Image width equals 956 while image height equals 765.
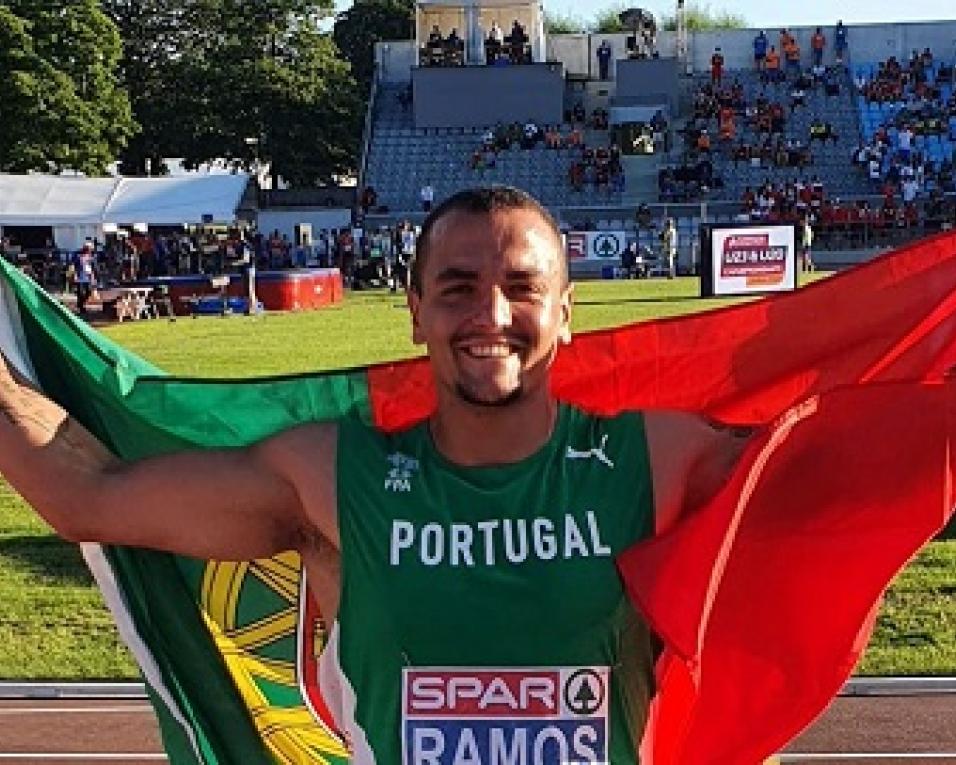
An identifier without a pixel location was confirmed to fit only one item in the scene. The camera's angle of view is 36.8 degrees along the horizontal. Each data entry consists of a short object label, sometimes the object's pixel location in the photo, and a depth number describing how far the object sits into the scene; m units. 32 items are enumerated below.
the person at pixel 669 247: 32.06
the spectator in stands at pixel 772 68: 47.28
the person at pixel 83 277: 25.50
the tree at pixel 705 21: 94.07
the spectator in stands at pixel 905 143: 41.22
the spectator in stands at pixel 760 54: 48.03
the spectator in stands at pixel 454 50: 46.56
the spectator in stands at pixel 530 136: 44.81
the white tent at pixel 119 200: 34.66
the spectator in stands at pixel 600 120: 45.94
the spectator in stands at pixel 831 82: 46.16
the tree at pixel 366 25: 81.44
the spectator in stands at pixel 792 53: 48.03
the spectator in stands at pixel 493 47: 46.75
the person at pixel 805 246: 27.96
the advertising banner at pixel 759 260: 24.77
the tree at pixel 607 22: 91.57
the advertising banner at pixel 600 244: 34.62
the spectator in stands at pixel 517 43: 46.75
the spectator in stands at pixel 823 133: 43.75
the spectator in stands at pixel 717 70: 47.25
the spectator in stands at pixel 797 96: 45.72
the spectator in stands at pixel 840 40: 47.47
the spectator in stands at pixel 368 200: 42.47
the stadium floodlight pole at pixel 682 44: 47.40
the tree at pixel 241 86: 59.91
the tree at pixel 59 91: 51.44
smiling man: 2.35
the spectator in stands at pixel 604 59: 48.22
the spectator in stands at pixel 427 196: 41.28
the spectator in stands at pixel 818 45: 47.47
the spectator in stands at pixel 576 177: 42.56
